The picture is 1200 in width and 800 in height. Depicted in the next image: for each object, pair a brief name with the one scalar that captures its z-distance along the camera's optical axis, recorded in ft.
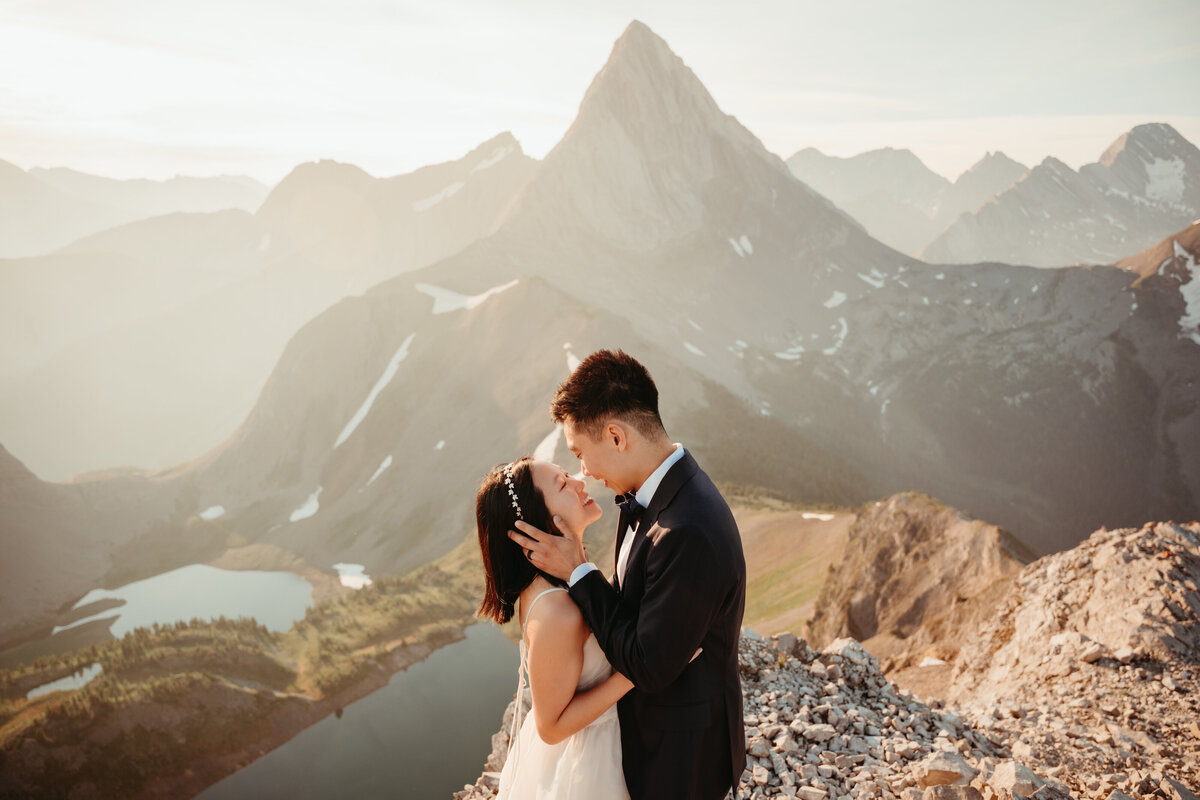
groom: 10.11
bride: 11.00
